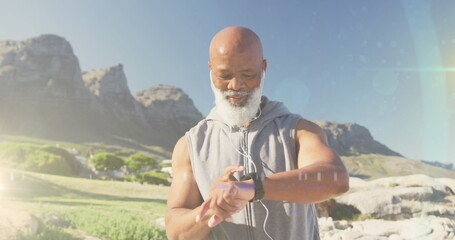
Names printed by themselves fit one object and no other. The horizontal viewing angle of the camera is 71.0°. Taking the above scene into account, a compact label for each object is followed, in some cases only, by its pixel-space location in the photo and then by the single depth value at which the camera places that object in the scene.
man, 1.94
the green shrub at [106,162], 52.12
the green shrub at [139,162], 56.00
